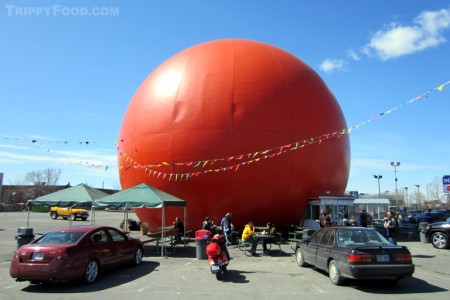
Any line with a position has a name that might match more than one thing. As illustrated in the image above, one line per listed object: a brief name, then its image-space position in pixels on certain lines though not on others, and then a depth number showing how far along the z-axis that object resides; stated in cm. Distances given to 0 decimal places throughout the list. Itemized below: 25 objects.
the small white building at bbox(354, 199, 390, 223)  3451
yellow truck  3884
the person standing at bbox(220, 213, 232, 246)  1585
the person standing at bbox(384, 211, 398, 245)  1571
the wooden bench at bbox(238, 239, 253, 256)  1390
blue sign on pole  1837
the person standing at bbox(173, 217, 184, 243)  1631
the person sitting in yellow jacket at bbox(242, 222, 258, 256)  1370
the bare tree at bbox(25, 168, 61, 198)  8219
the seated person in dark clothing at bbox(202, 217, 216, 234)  1411
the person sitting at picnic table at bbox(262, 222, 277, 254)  1408
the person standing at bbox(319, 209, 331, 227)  1608
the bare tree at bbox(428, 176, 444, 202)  9225
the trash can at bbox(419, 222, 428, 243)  1852
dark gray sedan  778
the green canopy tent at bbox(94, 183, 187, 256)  1379
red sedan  826
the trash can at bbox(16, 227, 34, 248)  1409
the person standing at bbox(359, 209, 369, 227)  1888
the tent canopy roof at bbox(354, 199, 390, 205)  3423
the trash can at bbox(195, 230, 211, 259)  1273
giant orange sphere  1734
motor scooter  933
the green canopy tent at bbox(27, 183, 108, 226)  1556
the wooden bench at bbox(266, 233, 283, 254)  1438
